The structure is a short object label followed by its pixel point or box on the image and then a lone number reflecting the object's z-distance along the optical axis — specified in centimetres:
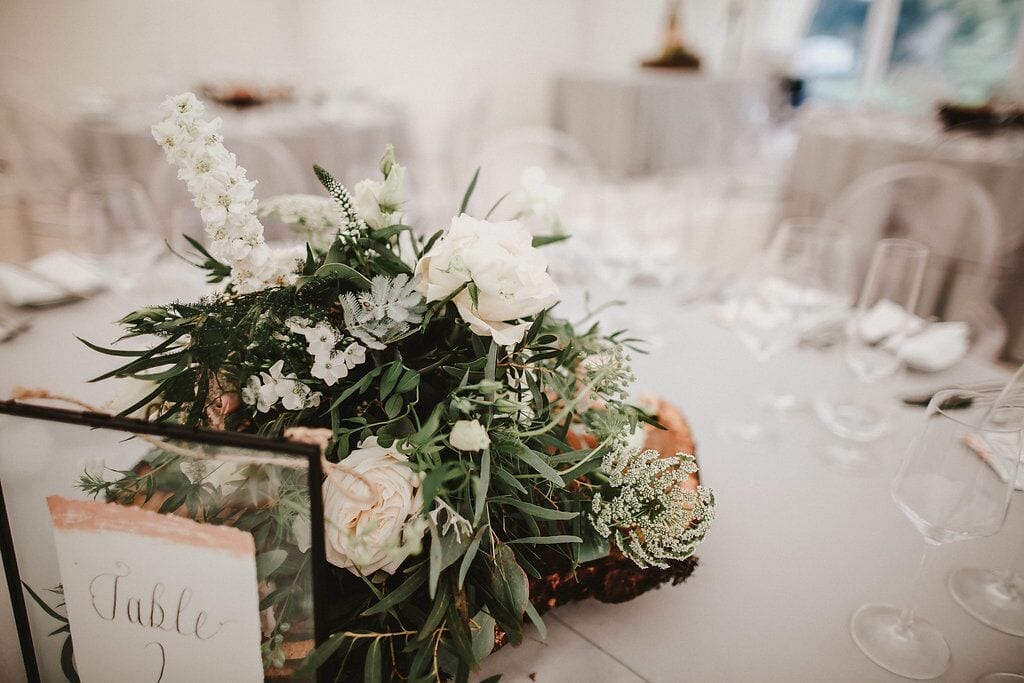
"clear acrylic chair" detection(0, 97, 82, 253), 327
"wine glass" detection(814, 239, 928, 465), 103
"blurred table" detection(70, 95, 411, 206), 290
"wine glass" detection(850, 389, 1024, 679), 64
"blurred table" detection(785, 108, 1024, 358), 257
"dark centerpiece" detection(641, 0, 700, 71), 595
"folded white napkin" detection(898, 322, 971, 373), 120
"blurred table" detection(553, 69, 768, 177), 560
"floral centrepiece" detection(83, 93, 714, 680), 53
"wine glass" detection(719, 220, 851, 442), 105
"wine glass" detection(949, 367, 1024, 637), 64
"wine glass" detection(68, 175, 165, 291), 112
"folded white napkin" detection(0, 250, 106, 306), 125
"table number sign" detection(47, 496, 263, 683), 50
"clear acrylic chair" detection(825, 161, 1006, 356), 229
